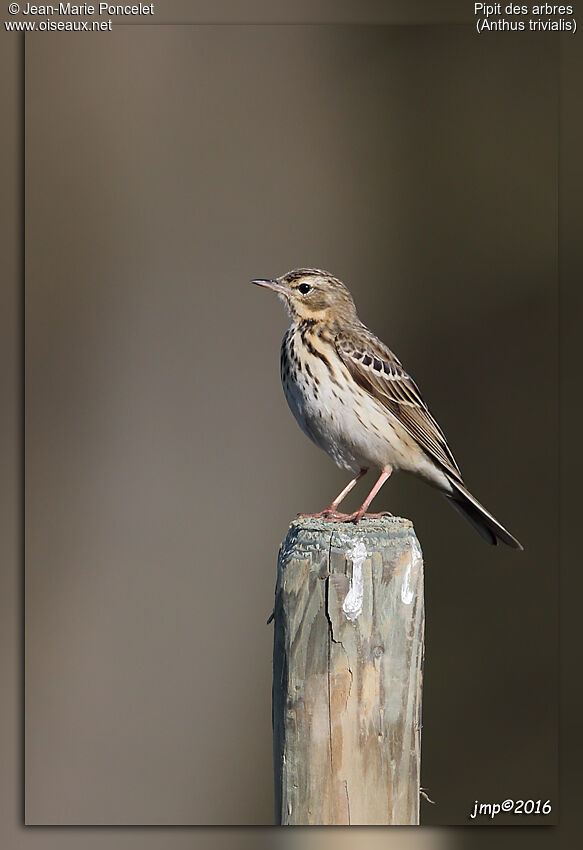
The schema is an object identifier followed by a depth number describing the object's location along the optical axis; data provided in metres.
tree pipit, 10.91
